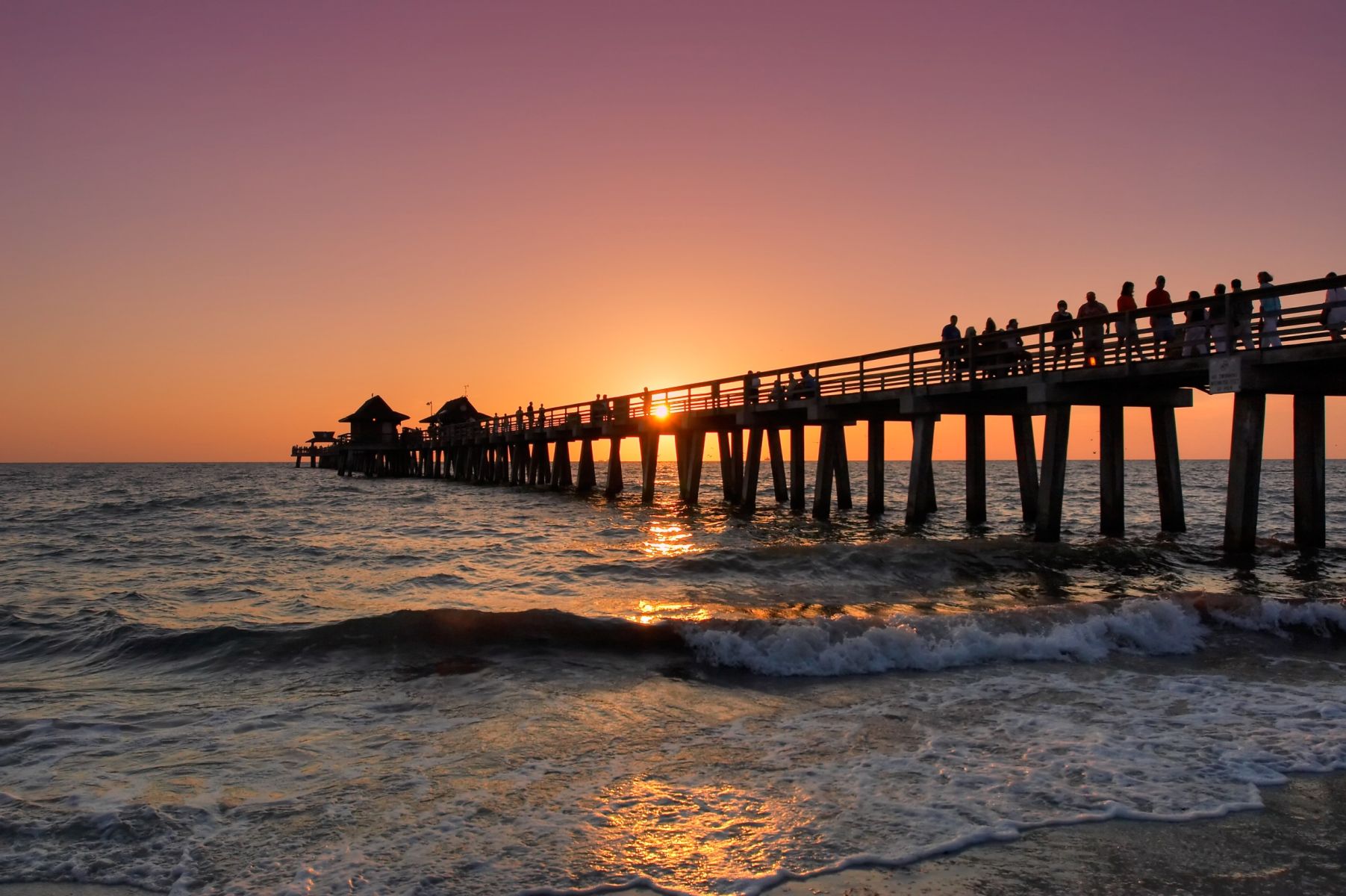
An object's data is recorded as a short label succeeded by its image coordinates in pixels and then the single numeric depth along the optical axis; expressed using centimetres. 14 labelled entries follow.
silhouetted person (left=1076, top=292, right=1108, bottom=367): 1471
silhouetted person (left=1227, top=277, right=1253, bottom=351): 1230
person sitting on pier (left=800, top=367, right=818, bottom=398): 2228
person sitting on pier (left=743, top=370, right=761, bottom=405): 2462
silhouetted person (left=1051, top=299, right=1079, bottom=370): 1512
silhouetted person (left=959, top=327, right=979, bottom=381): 1728
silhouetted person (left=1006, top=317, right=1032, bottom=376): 1606
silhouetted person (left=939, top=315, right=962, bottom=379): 1781
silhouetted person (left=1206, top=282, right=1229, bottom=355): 1248
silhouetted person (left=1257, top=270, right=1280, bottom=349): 1196
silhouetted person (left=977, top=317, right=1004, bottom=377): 1666
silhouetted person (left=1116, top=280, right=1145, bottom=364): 1401
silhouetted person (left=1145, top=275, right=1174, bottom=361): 1353
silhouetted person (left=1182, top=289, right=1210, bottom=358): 1277
